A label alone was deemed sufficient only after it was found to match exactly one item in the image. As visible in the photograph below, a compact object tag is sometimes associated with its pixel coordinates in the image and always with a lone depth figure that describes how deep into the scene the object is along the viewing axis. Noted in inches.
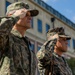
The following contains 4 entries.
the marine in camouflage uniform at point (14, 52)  108.6
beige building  755.4
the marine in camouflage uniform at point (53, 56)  155.3
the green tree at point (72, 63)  759.7
